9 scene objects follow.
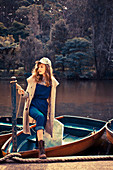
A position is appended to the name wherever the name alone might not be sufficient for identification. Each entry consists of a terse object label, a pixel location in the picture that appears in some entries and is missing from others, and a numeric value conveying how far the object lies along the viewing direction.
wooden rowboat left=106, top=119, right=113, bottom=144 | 5.21
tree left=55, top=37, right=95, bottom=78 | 28.44
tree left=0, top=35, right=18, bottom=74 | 29.02
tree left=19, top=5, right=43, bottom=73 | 29.62
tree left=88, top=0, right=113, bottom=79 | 31.33
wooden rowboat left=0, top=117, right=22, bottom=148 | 5.06
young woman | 3.75
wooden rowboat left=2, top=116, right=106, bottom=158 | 4.37
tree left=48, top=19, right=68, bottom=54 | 31.03
